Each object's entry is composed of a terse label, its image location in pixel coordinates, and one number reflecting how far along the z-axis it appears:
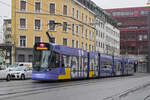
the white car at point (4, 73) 25.50
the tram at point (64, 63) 22.81
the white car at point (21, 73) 28.02
